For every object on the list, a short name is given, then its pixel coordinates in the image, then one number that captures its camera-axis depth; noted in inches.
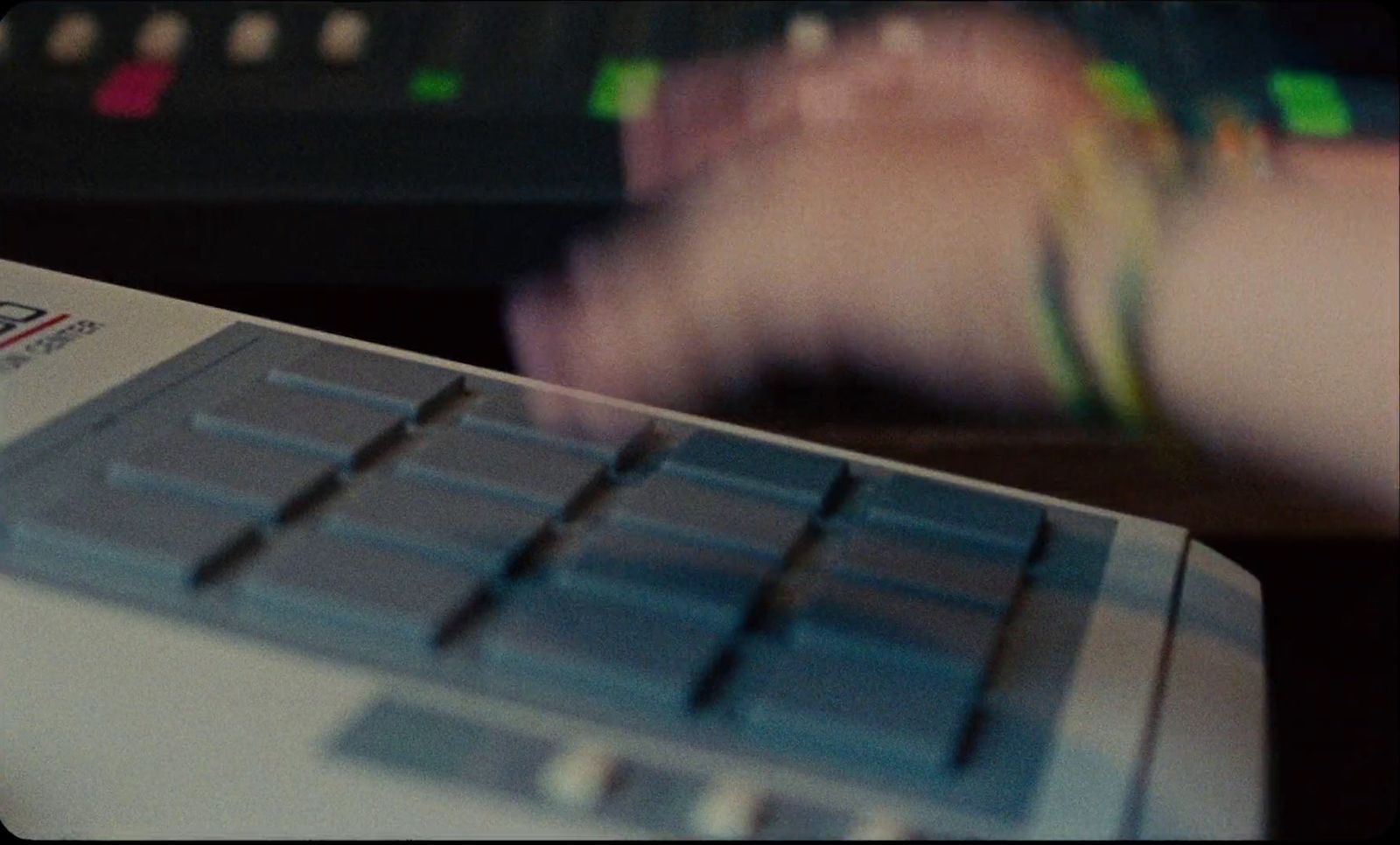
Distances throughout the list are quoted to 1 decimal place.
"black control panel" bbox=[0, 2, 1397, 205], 28.7
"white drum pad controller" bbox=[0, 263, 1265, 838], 23.4
